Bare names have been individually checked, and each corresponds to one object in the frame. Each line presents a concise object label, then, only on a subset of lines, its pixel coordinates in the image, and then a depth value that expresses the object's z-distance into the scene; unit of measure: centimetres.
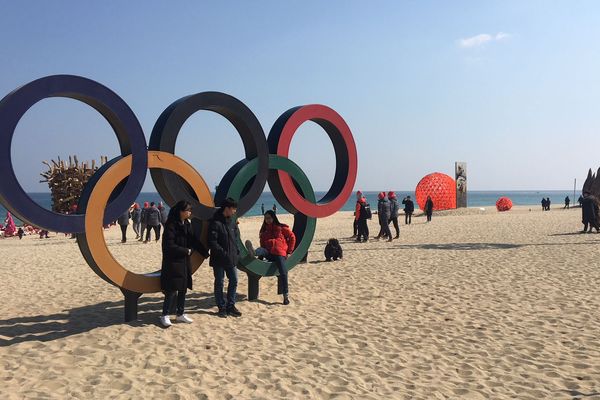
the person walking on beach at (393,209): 1794
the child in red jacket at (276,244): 852
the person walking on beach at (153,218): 1805
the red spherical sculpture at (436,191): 3900
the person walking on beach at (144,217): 1888
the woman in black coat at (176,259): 690
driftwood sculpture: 2964
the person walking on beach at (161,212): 1915
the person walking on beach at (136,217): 2058
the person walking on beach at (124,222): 1803
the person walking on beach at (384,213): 1739
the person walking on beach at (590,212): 1903
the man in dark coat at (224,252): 743
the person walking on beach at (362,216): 1688
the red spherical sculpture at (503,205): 4428
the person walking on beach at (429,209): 2901
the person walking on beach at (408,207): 2562
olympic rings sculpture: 624
